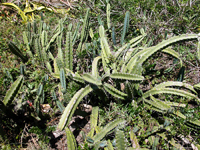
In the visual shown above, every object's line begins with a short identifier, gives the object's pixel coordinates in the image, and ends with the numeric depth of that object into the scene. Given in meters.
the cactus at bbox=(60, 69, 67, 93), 2.39
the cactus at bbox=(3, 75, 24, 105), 1.98
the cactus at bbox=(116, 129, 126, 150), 1.48
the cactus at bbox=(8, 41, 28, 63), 2.60
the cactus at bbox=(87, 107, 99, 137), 2.19
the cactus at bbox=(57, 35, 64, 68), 2.84
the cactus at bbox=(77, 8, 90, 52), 3.08
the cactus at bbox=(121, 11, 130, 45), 2.95
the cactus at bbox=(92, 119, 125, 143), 1.93
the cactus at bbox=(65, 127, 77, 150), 1.84
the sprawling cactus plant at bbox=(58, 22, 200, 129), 1.96
